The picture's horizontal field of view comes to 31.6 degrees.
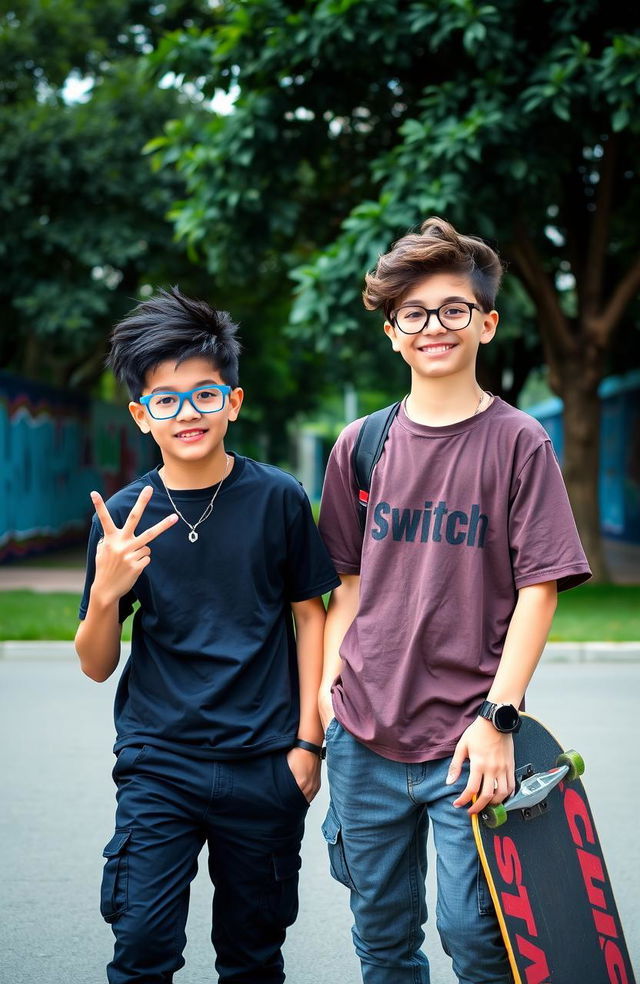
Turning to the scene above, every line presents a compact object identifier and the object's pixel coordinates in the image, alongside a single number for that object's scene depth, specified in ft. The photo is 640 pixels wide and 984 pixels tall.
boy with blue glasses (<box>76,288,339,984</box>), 8.09
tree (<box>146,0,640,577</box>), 30.60
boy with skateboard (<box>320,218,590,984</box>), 7.38
